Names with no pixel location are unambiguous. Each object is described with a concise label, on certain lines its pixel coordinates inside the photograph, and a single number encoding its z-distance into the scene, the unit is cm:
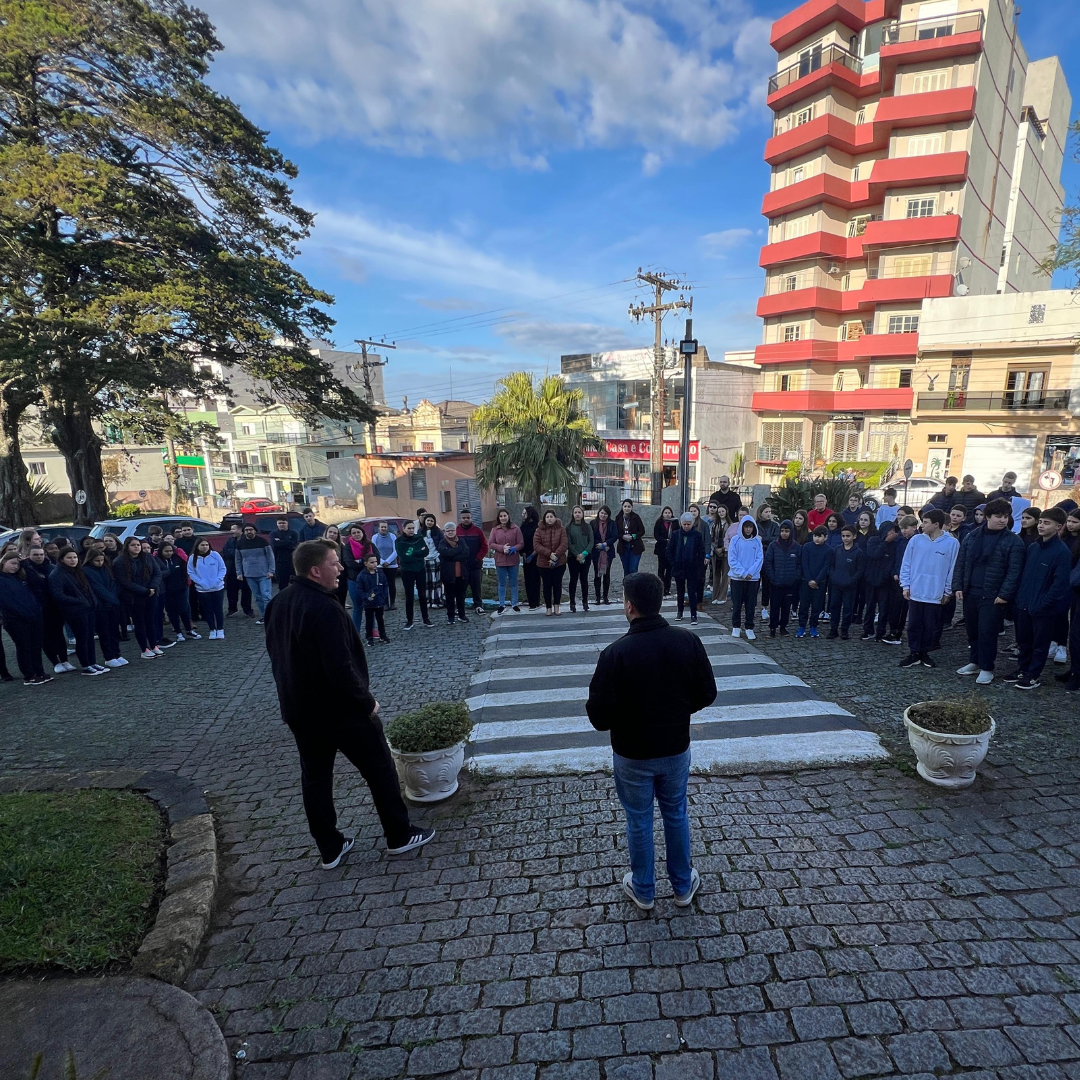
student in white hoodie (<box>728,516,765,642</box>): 856
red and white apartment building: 3362
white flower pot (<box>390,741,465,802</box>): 438
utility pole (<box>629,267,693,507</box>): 2914
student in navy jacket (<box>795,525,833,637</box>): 852
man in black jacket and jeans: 304
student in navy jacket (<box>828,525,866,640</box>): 824
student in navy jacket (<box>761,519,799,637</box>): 858
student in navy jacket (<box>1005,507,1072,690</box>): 596
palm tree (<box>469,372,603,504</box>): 2262
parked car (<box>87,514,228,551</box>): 1345
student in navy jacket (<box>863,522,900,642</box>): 808
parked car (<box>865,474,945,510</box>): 2366
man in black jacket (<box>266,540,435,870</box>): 351
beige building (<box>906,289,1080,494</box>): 2711
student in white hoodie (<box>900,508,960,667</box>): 698
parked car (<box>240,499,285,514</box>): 3102
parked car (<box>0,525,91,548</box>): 1355
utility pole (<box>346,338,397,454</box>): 3431
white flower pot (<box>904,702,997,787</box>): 422
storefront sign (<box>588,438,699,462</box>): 3612
